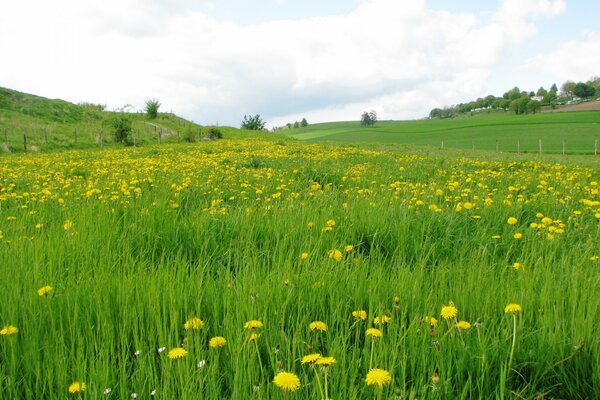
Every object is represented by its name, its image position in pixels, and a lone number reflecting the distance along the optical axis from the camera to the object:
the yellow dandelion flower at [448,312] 1.69
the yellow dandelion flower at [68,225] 3.44
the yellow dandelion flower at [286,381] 1.19
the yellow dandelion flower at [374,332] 1.52
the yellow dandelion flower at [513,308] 1.65
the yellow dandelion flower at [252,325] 1.64
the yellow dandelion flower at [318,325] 1.69
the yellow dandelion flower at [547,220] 3.57
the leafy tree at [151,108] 50.91
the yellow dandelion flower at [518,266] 2.56
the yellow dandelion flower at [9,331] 1.65
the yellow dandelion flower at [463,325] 1.67
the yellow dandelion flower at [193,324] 1.65
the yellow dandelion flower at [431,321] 1.74
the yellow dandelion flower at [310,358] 1.34
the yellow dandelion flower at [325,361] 1.28
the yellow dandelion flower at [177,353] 1.42
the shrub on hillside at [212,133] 41.56
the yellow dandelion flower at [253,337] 1.55
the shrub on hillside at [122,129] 30.44
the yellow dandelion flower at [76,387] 1.34
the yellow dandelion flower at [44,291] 1.95
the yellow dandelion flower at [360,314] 1.85
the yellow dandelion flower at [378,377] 1.25
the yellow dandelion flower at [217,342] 1.56
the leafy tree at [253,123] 69.75
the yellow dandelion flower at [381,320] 1.75
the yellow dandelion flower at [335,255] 2.67
